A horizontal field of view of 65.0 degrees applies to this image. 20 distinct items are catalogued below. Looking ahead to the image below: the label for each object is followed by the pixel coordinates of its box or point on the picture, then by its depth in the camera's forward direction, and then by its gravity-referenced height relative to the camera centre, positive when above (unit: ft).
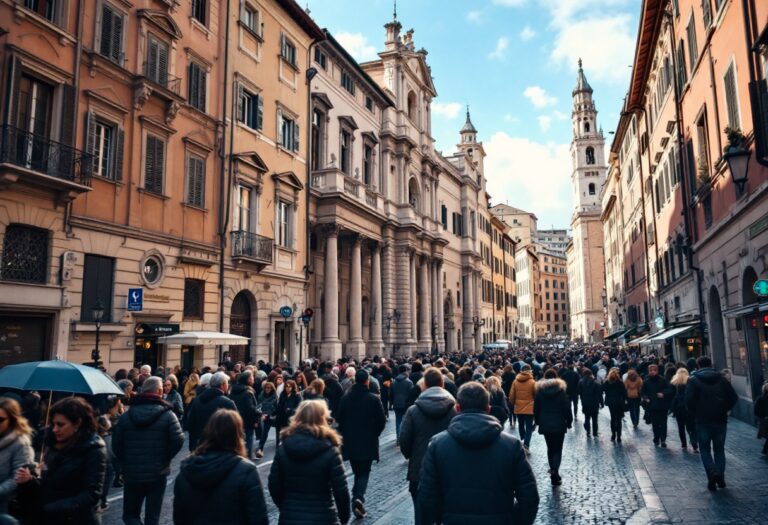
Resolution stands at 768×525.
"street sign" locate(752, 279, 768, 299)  35.24 +3.40
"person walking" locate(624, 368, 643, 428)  49.73 -3.36
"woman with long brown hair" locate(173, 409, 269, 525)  12.78 -2.91
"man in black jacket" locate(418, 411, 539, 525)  13.14 -2.88
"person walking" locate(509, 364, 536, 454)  38.68 -3.31
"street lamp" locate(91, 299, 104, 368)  47.07 +2.62
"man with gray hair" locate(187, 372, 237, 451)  27.27 -2.39
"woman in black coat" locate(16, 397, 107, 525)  13.58 -2.79
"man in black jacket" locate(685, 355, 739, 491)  28.81 -3.16
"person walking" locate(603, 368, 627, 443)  44.19 -3.69
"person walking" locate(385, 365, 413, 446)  45.03 -3.35
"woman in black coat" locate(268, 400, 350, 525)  14.43 -3.04
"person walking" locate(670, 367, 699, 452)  38.83 -4.18
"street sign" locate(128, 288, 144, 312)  55.36 +4.70
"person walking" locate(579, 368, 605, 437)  46.16 -3.78
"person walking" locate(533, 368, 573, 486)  31.83 -3.71
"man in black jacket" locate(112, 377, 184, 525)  19.71 -3.19
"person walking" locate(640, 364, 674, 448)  41.74 -3.64
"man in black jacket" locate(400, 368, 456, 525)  21.52 -2.66
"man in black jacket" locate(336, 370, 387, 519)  26.10 -3.46
